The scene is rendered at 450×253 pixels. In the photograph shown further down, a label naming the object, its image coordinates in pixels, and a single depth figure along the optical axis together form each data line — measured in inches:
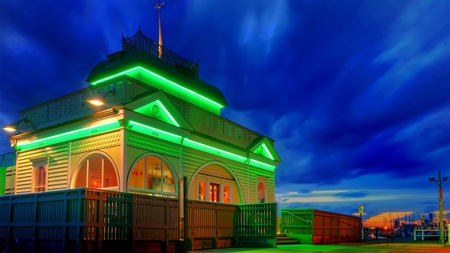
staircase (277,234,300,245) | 906.1
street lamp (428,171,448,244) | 1120.8
